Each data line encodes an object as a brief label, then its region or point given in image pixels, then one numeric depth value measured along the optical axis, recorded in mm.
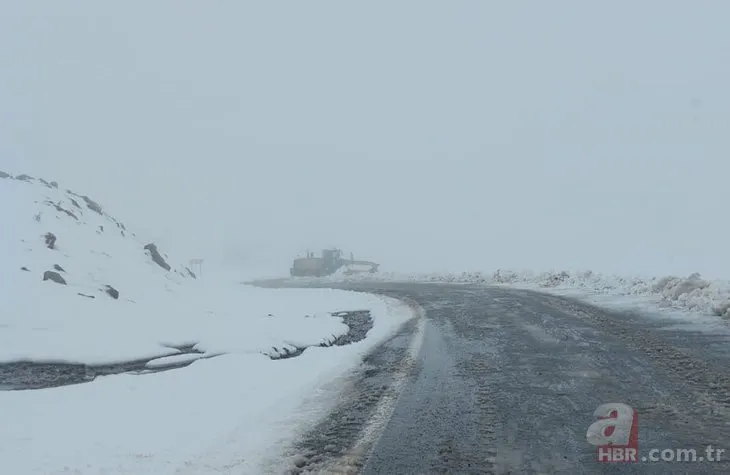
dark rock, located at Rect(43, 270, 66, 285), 12797
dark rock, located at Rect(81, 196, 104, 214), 22748
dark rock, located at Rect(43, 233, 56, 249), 14971
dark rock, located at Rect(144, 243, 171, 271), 20500
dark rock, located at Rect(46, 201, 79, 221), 18436
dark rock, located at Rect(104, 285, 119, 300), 13639
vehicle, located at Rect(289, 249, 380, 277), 52312
